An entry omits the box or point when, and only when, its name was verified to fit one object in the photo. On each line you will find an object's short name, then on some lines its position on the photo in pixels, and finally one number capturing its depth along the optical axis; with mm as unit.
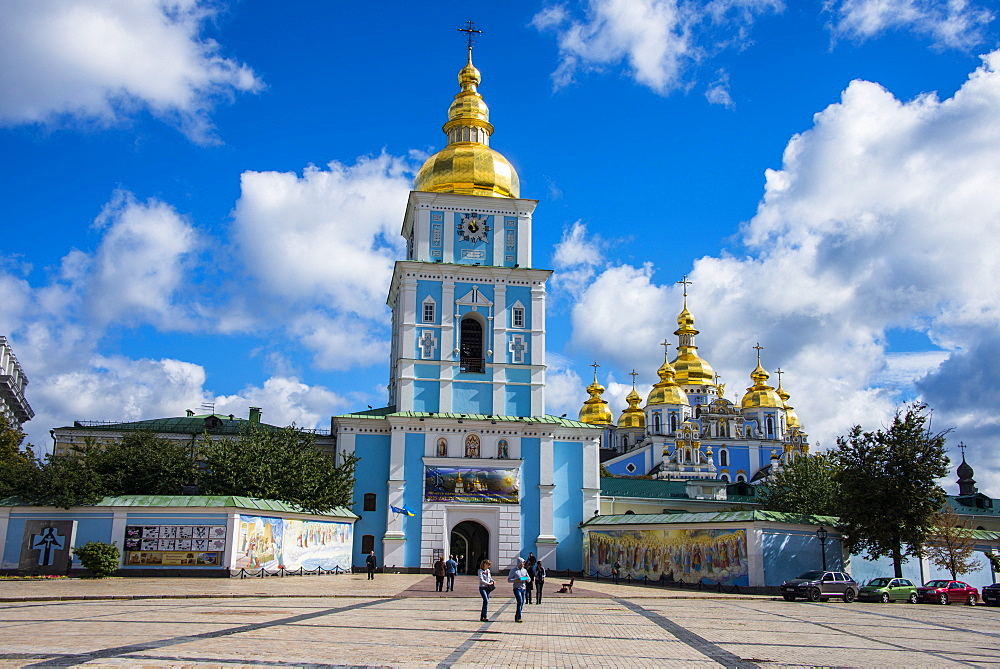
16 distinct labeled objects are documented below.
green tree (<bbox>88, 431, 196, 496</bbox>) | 34938
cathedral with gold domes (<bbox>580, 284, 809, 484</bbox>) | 84938
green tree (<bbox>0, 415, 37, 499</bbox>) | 30594
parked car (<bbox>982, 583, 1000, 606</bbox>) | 31277
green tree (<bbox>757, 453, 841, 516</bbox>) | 44531
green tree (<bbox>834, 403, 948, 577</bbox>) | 34125
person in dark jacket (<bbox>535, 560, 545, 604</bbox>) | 23906
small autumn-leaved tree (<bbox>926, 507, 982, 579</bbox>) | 36719
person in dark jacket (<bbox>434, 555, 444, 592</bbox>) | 27203
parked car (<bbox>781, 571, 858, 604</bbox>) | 28453
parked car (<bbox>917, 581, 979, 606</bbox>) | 31203
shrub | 28047
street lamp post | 34062
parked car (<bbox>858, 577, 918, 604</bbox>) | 29859
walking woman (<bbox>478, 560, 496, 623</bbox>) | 18062
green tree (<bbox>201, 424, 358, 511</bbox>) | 34625
